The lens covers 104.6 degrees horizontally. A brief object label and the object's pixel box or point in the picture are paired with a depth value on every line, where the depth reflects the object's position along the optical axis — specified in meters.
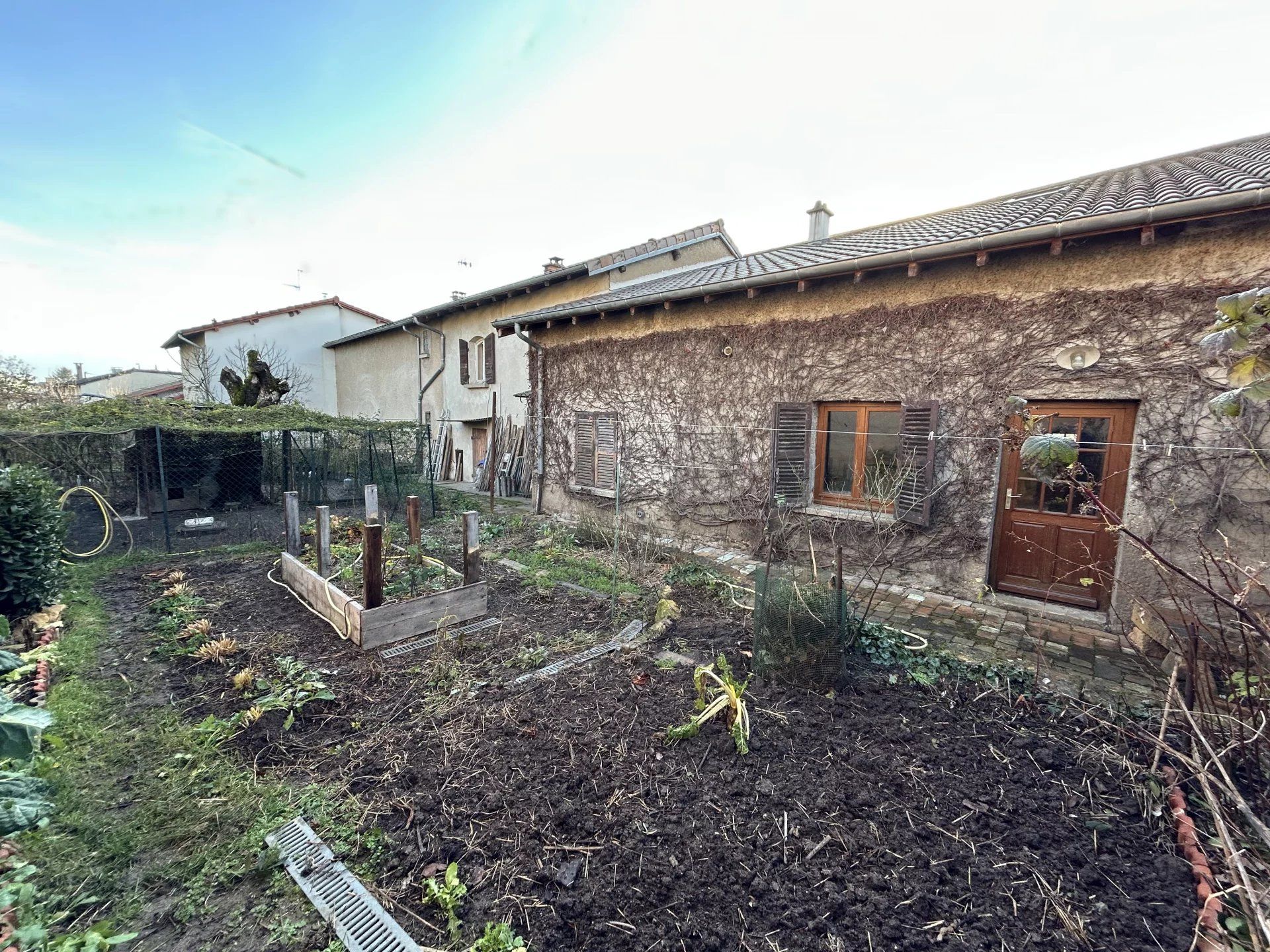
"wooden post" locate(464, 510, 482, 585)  4.57
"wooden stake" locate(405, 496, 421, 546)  5.52
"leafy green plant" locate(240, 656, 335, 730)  3.11
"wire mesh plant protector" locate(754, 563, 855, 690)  3.24
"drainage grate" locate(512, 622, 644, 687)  3.54
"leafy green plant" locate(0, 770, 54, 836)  1.56
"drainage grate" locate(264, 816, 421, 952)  1.73
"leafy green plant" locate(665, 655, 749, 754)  2.73
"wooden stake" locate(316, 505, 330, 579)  4.76
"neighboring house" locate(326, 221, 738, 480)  11.62
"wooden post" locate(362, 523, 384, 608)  3.90
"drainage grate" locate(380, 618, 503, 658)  3.89
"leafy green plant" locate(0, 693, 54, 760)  1.67
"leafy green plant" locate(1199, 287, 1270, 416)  1.85
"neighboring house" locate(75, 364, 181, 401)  28.44
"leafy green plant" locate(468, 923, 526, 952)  1.69
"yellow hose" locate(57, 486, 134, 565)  6.38
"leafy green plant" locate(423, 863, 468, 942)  1.81
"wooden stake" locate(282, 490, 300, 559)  5.45
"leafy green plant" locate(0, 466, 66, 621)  3.98
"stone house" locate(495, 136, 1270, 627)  4.02
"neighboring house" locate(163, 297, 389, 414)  17.92
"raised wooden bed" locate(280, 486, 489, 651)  3.95
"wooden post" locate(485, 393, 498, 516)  11.22
